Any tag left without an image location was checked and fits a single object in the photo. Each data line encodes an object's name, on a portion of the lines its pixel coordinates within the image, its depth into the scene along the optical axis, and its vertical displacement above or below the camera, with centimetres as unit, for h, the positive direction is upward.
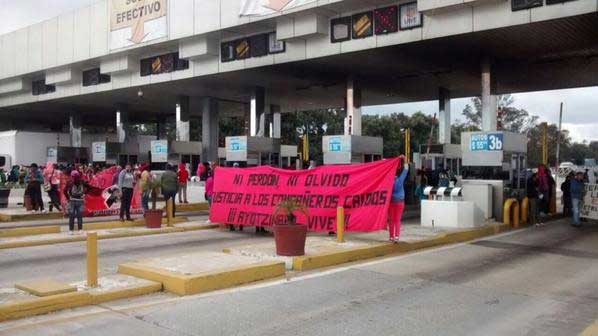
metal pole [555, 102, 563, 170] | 3046 +264
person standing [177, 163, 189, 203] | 2319 -37
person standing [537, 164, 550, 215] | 1998 -68
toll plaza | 791 +93
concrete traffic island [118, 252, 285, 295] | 824 -149
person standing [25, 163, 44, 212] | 1977 -63
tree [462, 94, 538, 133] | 7209 +685
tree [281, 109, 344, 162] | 6731 +525
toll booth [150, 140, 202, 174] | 3020 +91
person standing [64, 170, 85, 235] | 1421 -68
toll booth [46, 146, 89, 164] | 3753 +106
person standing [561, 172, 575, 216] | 1938 -87
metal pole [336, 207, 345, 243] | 1231 -115
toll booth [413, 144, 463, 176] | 2675 +56
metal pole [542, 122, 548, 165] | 2594 +146
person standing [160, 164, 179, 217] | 1653 -36
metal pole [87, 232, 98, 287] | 812 -129
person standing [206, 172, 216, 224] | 1794 -50
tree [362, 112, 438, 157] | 7288 +517
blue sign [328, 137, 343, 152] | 2355 +103
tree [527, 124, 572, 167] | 7581 +325
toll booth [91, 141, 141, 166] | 3419 +106
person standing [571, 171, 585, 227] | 1772 -76
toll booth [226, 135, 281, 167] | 2623 +87
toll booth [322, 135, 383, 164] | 2333 +86
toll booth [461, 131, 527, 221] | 1797 +13
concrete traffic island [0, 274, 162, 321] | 702 -159
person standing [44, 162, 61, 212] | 1947 -40
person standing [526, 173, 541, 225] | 1877 -91
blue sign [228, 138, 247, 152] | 2617 +115
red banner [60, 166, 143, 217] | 1825 -93
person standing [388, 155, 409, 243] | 1234 -70
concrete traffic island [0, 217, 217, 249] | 1325 -155
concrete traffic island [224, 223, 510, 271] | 1027 -153
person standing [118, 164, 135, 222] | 1659 -48
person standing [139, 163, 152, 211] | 1639 -48
